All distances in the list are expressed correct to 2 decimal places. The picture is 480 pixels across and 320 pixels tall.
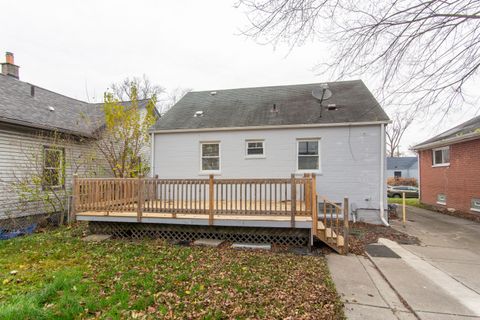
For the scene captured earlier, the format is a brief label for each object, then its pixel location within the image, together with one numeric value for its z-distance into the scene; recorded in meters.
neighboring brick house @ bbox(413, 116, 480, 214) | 10.84
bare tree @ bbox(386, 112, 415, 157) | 39.94
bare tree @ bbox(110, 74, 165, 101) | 29.33
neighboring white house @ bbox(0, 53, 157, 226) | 7.88
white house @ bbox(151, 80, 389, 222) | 9.04
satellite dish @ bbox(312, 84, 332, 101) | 10.16
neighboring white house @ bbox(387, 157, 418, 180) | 34.91
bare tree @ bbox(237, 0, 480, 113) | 4.10
